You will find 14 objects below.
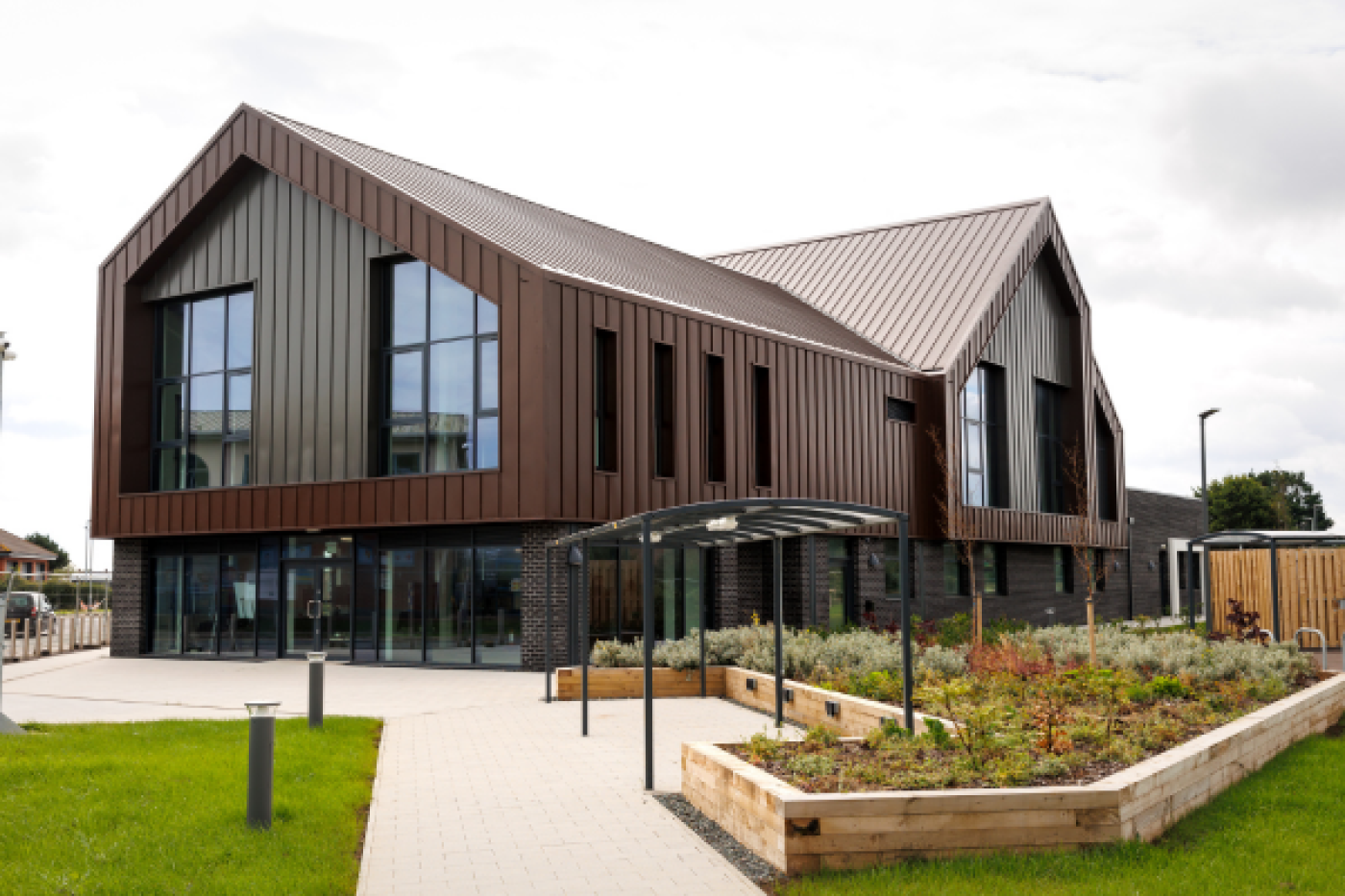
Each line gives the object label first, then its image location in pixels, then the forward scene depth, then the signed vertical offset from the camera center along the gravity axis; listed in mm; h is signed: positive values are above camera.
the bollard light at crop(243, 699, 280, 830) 8133 -1460
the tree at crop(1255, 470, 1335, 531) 99906 +4436
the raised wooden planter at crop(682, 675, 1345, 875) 6855 -1614
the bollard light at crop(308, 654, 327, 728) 13547 -1532
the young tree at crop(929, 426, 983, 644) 29078 +995
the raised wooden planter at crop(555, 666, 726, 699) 16703 -1856
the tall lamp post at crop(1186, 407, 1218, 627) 35562 +2200
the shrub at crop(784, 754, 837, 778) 8008 -1468
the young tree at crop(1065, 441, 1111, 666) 37656 +1129
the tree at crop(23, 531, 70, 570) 105562 +1341
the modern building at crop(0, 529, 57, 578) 66250 +190
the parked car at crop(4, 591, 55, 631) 37191 -1507
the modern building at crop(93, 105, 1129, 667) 22453 +2965
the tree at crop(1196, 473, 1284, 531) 83938 +3027
